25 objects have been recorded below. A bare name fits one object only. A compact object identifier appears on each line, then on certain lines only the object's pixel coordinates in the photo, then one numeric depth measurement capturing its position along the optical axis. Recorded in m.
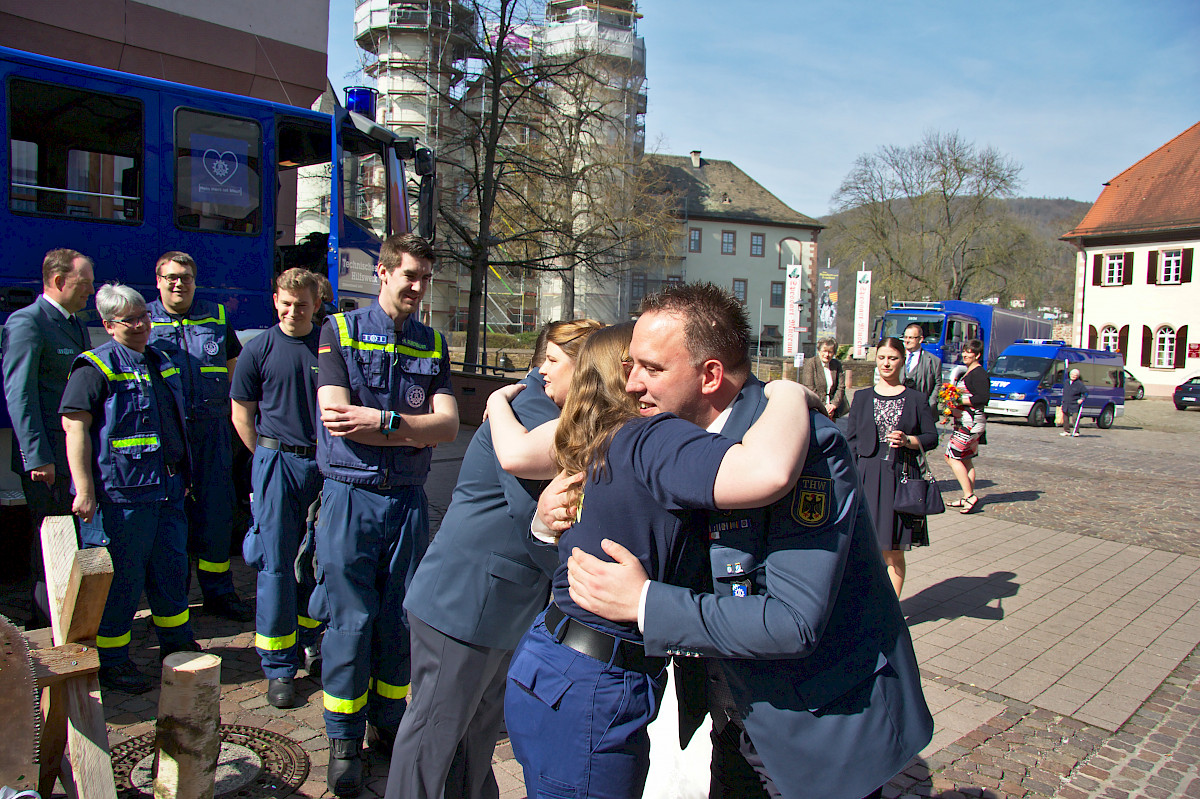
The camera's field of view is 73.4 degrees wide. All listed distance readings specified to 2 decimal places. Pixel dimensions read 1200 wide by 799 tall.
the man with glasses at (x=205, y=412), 4.99
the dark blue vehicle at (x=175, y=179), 5.80
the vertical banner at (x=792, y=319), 24.20
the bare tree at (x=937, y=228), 51.91
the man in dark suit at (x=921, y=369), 7.41
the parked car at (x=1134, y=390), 37.56
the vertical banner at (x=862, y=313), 34.34
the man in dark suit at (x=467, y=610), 2.54
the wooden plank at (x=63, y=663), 2.25
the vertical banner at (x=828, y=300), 32.25
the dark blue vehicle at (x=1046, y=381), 22.28
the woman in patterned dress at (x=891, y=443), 5.32
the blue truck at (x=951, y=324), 33.09
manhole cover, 3.17
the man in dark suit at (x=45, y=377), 4.38
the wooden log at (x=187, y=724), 2.46
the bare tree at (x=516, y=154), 18.88
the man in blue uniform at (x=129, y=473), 4.01
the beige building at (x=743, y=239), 65.19
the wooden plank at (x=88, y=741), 2.22
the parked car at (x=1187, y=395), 31.48
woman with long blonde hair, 1.60
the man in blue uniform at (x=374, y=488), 3.21
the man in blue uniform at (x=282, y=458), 3.97
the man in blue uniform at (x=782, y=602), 1.67
